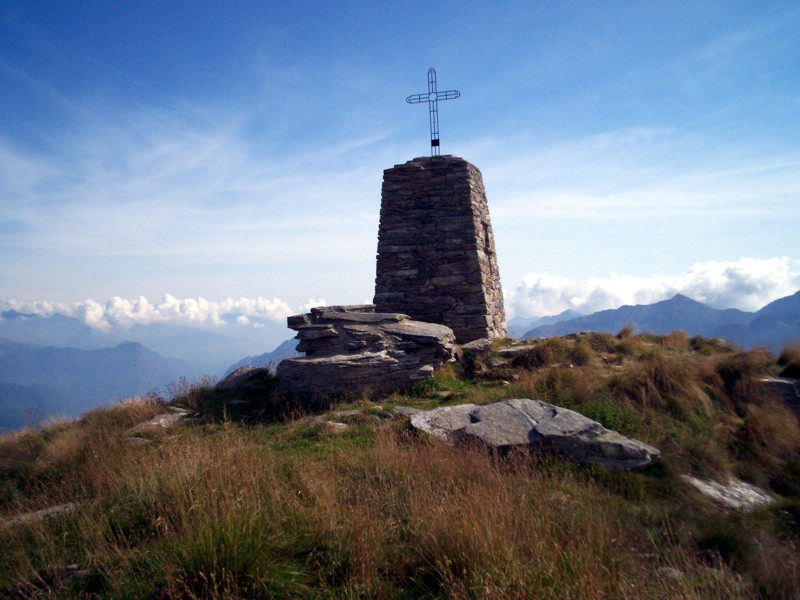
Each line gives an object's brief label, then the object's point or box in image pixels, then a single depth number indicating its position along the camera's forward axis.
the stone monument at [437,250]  13.53
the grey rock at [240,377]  11.95
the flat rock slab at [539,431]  6.27
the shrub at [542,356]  11.26
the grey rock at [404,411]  8.34
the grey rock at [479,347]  11.88
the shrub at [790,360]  10.21
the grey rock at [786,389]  9.52
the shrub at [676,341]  12.88
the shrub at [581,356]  11.37
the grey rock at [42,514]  4.77
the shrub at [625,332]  13.51
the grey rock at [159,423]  8.58
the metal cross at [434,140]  15.52
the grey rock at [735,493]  5.95
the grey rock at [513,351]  11.74
